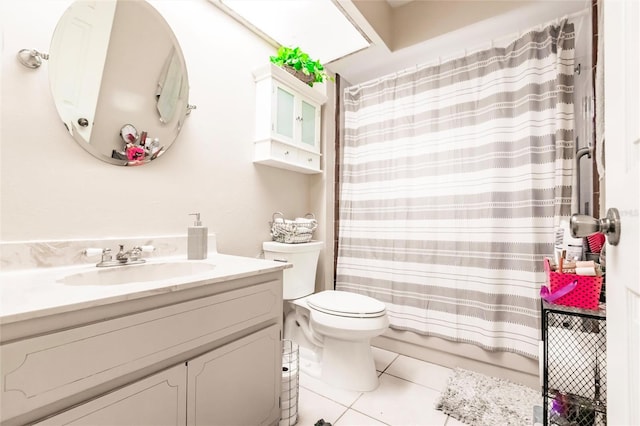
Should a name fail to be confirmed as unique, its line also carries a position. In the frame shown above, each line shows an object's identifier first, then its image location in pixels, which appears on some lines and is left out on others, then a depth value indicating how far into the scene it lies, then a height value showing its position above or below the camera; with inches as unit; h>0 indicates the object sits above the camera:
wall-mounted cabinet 71.4 +25.3
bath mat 53.7 -36.1
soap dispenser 53.3 -4.7
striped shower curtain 62.7 +8.0
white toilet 59.2 -22.4
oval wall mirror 44.4 +22.8
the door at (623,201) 16.6 +1.3
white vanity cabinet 25.1 -15.6
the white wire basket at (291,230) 74.7 -3.2
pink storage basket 40.0 -9.6
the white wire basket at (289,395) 51.4 -31.5
